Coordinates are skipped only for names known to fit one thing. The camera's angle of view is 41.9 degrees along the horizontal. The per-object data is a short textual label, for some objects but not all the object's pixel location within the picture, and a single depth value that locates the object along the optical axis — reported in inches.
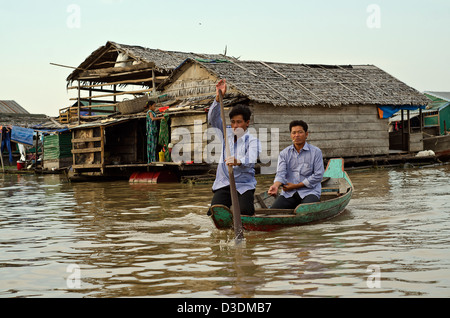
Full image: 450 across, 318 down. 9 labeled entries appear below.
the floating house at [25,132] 989.9
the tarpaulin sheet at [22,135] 1053.8
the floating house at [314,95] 669.9
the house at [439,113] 1213.1
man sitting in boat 283.3
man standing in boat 248.1
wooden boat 255.4
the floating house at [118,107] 717.3
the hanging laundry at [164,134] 639.1
